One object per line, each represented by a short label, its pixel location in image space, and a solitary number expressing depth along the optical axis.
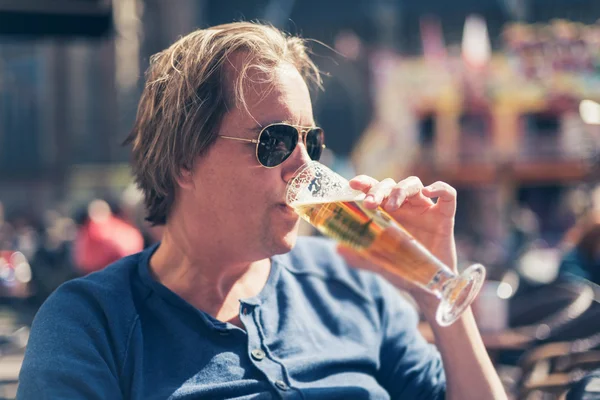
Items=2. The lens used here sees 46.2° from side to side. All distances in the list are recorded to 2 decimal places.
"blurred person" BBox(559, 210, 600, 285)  4.36
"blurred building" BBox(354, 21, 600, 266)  19.20
